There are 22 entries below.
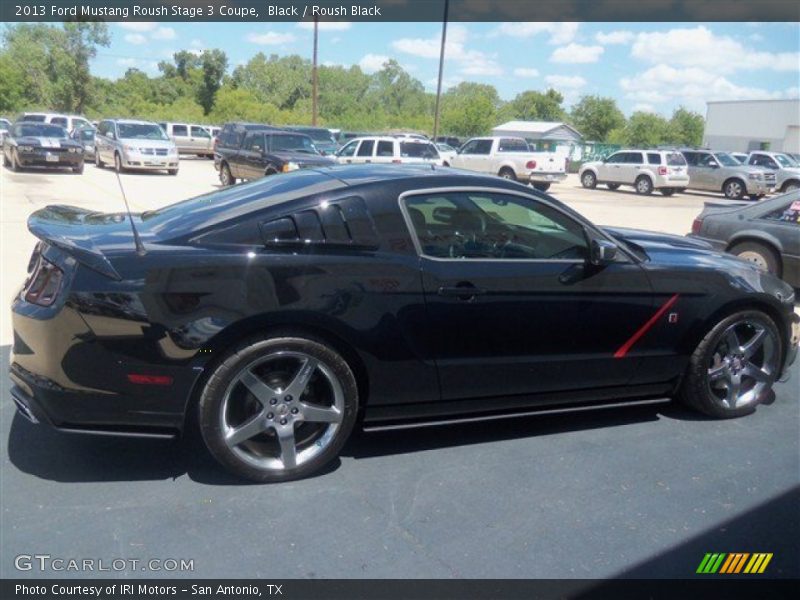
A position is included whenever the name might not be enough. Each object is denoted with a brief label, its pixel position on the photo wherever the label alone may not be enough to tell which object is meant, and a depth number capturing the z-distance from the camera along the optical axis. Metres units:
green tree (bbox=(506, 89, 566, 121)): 106.50
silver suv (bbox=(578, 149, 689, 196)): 27.22
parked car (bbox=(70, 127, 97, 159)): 25.93
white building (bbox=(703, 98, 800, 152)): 62.91
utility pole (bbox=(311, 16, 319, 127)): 35.19
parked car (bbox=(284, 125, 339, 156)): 29.35
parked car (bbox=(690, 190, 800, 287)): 7.74
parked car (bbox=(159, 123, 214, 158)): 36.78
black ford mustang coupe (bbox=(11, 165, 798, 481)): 3.30
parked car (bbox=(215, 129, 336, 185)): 17.53
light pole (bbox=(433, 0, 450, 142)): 34.75
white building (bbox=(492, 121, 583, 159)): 63.01
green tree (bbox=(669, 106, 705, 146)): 87.75
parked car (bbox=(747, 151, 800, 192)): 27.06
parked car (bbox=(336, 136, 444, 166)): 20.69
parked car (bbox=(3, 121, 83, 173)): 21.86
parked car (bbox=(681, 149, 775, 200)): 25.91
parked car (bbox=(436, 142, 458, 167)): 26.29
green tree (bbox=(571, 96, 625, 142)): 89.69
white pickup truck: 24.61
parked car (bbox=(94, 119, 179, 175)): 23.41
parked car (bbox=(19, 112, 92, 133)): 31.23
